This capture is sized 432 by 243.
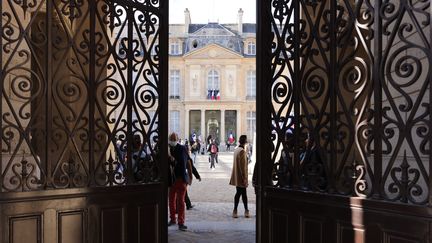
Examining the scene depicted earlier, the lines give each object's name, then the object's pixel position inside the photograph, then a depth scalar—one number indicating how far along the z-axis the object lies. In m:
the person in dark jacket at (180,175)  8.72
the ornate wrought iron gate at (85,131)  4.56
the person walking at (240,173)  9.84
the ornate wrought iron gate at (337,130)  3.96
